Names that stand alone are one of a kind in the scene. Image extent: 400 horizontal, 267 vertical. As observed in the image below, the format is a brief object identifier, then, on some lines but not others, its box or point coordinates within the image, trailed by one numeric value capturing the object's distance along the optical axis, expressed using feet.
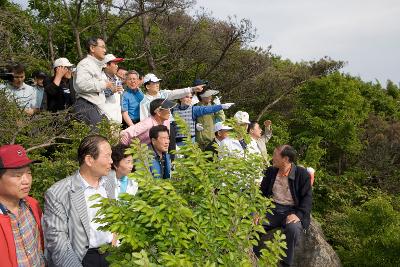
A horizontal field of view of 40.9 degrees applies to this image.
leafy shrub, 10.47
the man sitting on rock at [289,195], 24.17
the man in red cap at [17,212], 12.25
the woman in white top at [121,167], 18.20
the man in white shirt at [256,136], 29.86
